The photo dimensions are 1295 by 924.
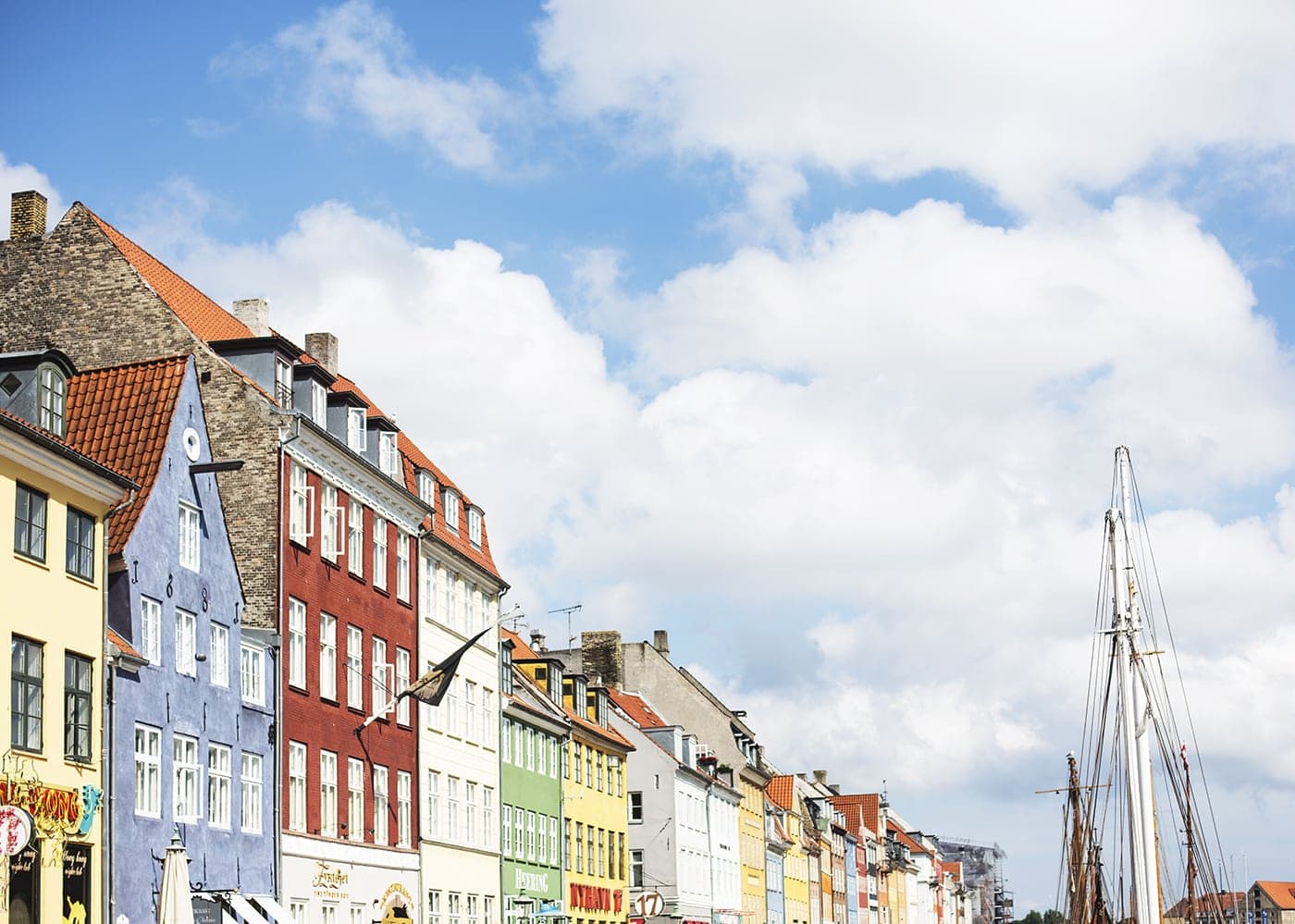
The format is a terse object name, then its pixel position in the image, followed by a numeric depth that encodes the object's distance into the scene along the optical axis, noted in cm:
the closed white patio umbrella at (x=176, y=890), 3519
